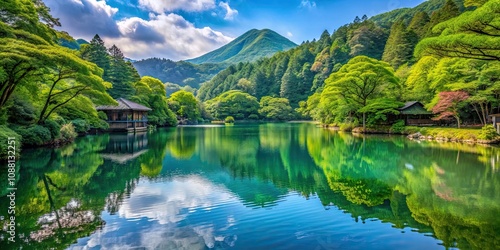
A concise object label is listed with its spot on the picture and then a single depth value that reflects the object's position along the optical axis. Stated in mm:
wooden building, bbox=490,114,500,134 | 19406
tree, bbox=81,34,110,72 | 33438
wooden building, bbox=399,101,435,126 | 25422
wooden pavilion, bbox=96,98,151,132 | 27812
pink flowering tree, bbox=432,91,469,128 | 20109
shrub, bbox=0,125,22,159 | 9953
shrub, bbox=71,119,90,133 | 22281
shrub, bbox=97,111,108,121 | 25597
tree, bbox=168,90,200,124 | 46750
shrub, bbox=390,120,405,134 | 25016
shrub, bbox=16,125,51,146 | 13945
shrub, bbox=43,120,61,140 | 15694
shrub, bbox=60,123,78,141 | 17648
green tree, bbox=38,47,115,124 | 12111
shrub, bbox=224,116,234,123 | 57131
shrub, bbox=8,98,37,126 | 14141
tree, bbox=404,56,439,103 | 26203
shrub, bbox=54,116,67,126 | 18212
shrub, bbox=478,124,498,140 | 17234
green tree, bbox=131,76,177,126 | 35344
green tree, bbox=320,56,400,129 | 25859
